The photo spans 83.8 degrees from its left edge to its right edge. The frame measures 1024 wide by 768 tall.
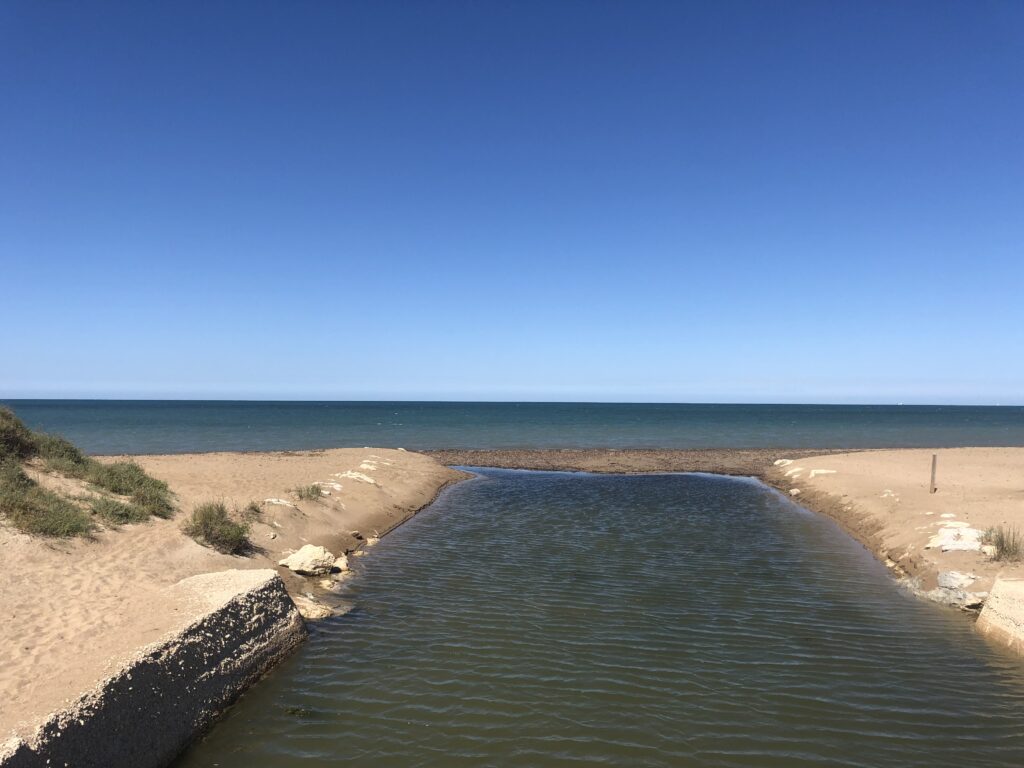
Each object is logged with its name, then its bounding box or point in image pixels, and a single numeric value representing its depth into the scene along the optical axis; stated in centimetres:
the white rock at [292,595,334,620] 1318
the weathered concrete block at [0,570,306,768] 672
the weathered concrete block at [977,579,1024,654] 1180
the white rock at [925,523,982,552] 1681
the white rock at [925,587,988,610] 1405
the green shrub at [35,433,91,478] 1761
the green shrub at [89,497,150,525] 1532
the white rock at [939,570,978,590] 1461
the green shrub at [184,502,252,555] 1605
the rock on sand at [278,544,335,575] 1627
